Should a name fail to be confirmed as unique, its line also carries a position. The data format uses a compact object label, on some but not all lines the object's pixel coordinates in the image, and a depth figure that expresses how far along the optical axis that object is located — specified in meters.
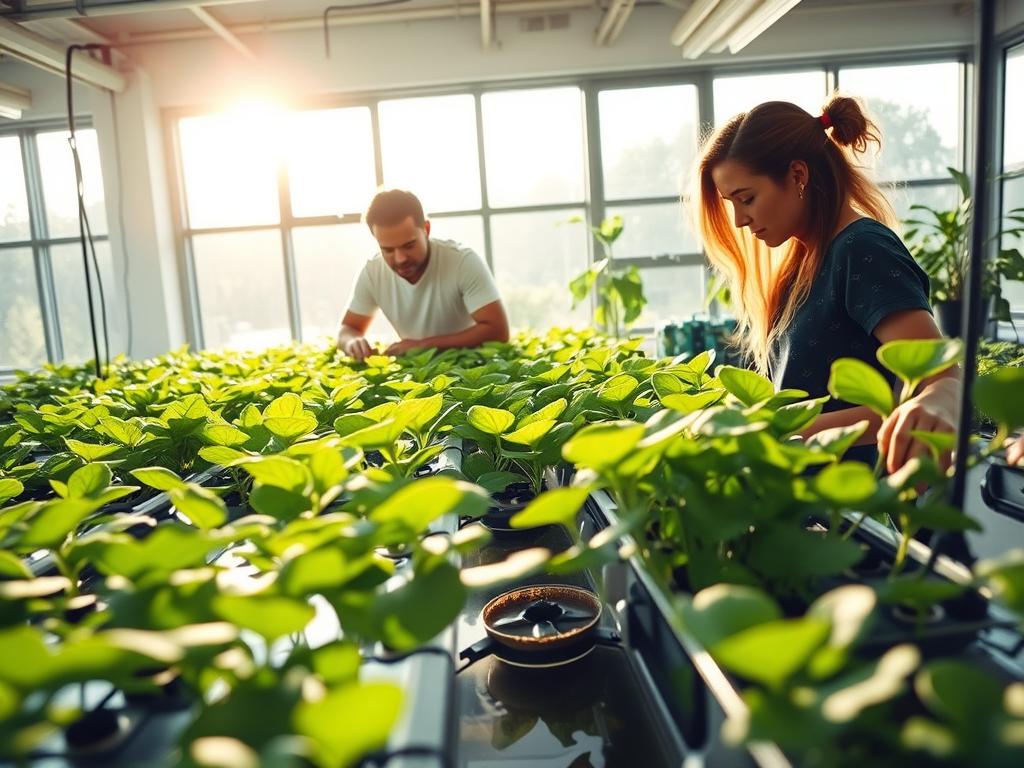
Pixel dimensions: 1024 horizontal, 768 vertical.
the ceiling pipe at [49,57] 4.28
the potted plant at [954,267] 4.98
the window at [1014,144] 6.02
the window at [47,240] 6.70
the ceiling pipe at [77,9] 3.46
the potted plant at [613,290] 5.54
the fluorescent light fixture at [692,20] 4.46
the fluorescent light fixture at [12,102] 5.05
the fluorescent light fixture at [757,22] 3.85
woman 1.34
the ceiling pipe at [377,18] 5.76
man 2.86
